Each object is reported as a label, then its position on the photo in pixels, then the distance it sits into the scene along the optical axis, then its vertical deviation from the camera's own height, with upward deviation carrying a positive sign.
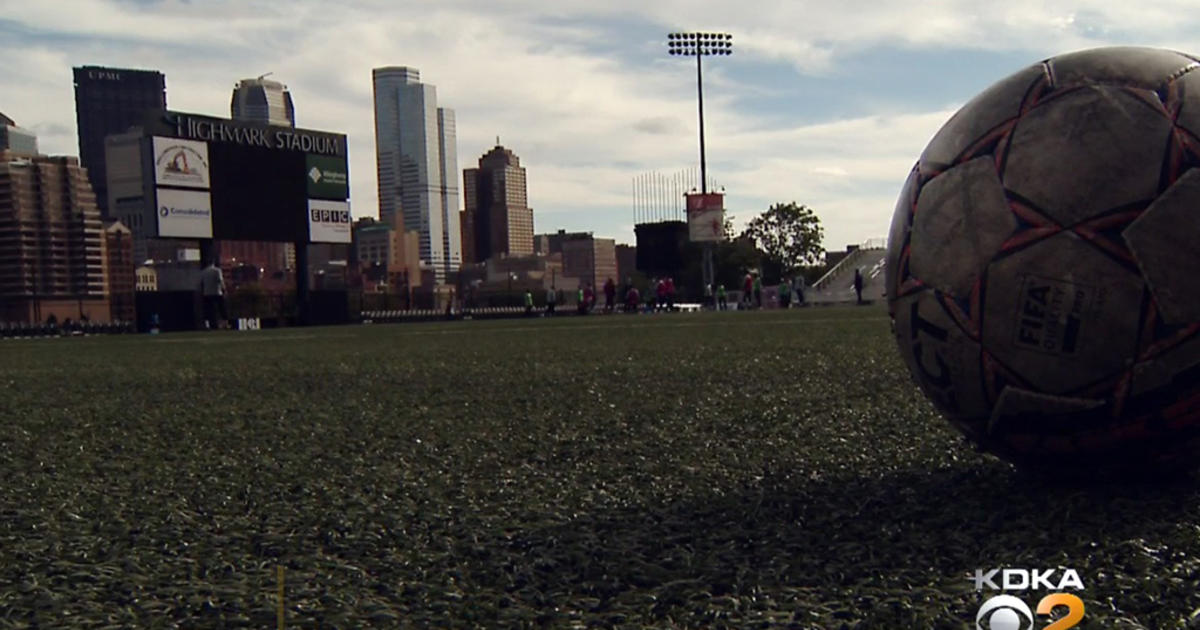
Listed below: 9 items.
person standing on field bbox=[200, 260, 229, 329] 25.91 +0.21
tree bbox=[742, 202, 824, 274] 92.81 +3.68
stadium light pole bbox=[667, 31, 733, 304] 64.31 +14.60
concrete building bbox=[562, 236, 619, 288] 191.25 +4.52
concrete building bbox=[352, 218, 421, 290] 162.75 +2.79
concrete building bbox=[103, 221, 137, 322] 144.00 +6.25
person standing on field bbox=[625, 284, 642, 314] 47.56 -0.82
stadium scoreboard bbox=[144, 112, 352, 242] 33.84 +3.98
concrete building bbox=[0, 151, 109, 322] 115.88 +8.85
